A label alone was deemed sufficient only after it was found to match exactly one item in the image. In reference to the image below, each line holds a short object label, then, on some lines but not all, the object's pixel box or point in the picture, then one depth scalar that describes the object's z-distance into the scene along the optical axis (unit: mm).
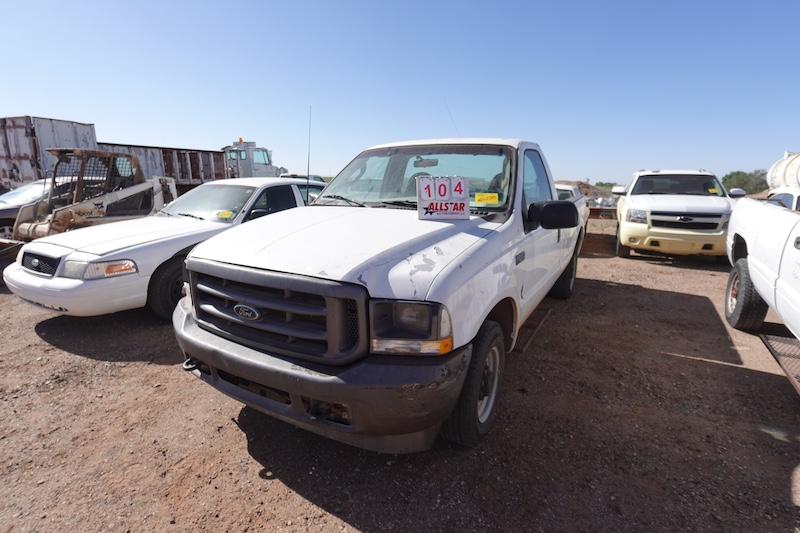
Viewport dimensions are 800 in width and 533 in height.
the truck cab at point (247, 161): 16562
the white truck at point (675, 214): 7293
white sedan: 4129
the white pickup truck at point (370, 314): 1970
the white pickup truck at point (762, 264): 3037
